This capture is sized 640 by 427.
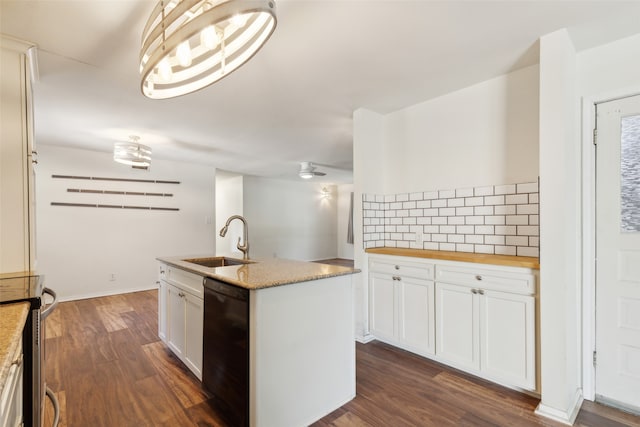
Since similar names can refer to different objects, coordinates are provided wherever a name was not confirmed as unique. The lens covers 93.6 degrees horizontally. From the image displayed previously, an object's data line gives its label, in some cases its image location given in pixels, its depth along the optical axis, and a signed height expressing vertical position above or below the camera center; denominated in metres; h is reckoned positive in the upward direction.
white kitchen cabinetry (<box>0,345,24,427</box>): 0.75 -0.54
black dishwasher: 1.59 -0.80
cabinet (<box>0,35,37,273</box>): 1.83 +0.31
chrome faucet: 2.56 -0.30
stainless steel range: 1.13 -0.54
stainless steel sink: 2.62 -0.45
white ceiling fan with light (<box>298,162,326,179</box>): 5.68 +0.79
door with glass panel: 1.86 -0.27
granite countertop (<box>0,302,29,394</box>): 0.70 -0.35
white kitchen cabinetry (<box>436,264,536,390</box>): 1.95 -0.78
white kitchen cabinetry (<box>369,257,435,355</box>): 2.46 -0.80
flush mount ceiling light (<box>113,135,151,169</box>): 3.49 +0.68
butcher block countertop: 1.95 -0.34
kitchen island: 1.56 -0.73
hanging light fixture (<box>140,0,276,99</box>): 1.01 +0.69
